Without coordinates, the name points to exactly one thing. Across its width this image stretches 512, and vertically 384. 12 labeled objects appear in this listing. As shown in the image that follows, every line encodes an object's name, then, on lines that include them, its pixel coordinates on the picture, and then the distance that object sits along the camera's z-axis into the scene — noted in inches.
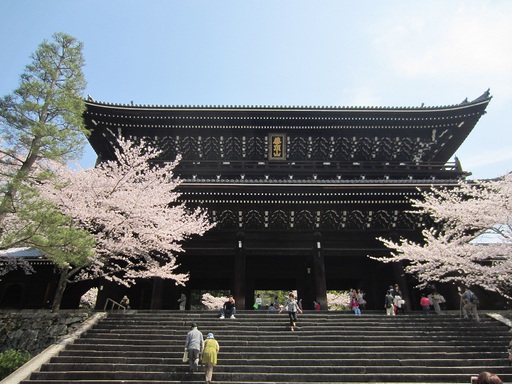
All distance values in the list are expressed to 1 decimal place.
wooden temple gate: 611.2
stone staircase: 349.7
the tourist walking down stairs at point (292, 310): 456.8
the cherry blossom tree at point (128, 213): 536.4
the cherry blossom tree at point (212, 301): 1300.8
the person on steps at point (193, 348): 351.9
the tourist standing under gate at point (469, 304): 498.9
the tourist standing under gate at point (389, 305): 531.5
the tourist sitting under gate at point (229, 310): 499.5
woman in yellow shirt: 332.0
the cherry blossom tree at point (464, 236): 512.1
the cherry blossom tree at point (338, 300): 1411.2
